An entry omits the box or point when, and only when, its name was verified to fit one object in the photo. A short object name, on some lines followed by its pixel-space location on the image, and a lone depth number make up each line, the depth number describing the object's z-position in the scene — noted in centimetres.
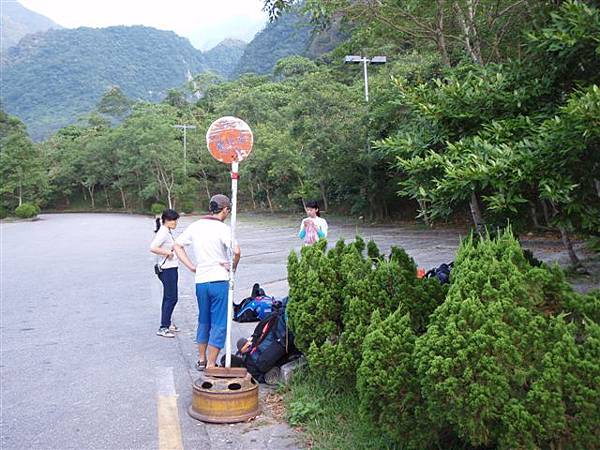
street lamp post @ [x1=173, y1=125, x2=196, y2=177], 5012
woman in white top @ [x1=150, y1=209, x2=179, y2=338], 767
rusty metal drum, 462
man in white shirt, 574
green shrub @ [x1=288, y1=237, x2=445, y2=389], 420
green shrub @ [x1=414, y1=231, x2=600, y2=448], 269
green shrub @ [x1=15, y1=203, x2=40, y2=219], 4912
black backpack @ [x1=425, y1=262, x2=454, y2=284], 554
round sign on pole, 549
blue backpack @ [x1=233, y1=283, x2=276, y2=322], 663
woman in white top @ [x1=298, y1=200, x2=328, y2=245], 838
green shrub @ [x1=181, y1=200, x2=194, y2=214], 5118
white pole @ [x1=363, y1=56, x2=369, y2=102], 2442
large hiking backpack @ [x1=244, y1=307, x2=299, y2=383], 534
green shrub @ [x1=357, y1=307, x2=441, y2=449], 328
